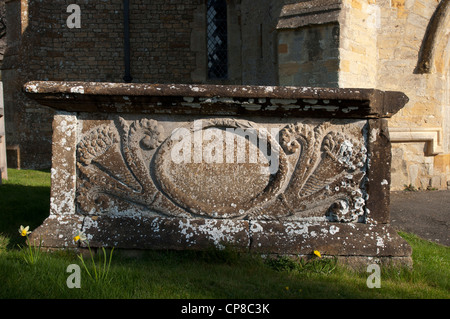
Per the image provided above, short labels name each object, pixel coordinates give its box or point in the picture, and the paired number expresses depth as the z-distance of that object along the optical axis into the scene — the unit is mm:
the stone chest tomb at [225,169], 2514
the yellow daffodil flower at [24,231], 2294
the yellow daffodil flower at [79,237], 2291
